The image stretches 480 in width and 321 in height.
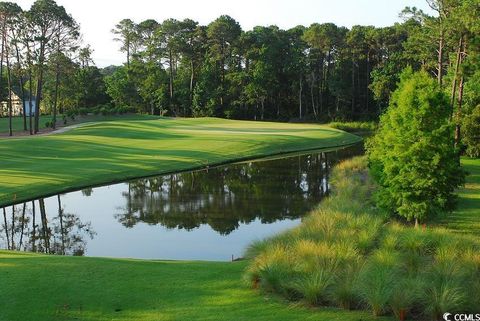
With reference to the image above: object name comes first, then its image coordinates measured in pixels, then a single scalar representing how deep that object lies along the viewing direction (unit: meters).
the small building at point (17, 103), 94.43
